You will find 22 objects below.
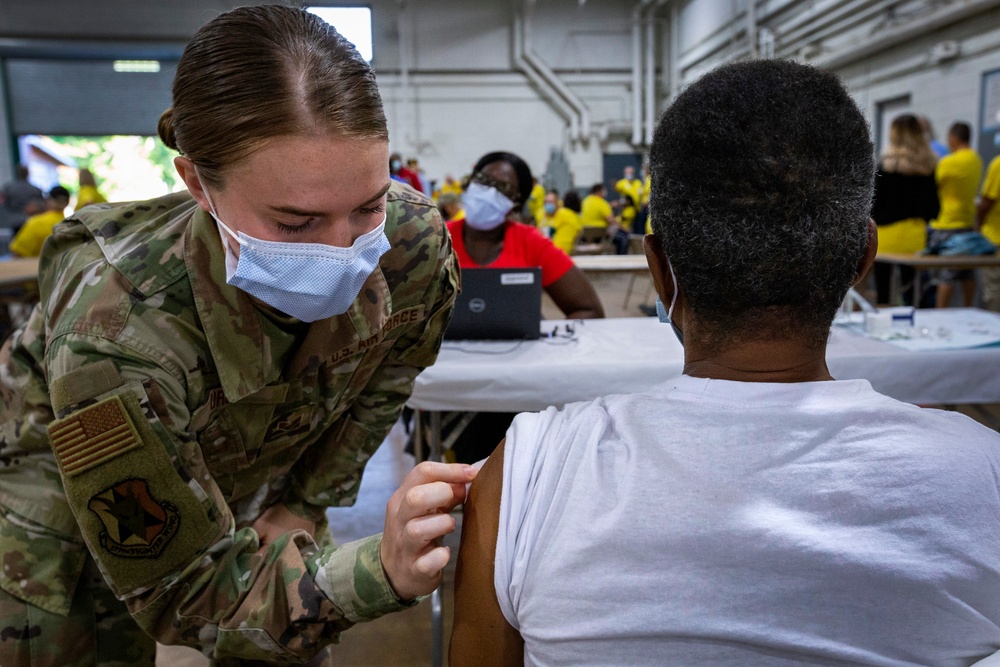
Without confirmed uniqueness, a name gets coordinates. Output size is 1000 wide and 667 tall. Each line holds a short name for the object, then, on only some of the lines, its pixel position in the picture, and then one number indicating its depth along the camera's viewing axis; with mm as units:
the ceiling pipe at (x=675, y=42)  13469
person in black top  4801
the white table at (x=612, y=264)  4270
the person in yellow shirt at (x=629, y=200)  10098
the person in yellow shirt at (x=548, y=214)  9568
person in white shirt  616
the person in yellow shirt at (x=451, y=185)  10970
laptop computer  2172
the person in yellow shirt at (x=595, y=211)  8719
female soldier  852
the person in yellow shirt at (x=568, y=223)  7379
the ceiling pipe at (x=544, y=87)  13578
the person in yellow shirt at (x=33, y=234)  6414
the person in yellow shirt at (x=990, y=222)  5008
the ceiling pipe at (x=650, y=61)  13711
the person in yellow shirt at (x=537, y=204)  10219
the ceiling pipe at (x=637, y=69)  13789
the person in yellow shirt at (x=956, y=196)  5133
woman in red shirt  2910
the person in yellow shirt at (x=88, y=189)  7266
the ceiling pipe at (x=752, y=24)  10344
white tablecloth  2006
